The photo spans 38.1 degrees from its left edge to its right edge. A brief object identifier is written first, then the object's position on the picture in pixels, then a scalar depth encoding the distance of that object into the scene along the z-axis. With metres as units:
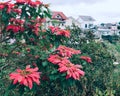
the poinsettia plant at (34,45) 1.67
